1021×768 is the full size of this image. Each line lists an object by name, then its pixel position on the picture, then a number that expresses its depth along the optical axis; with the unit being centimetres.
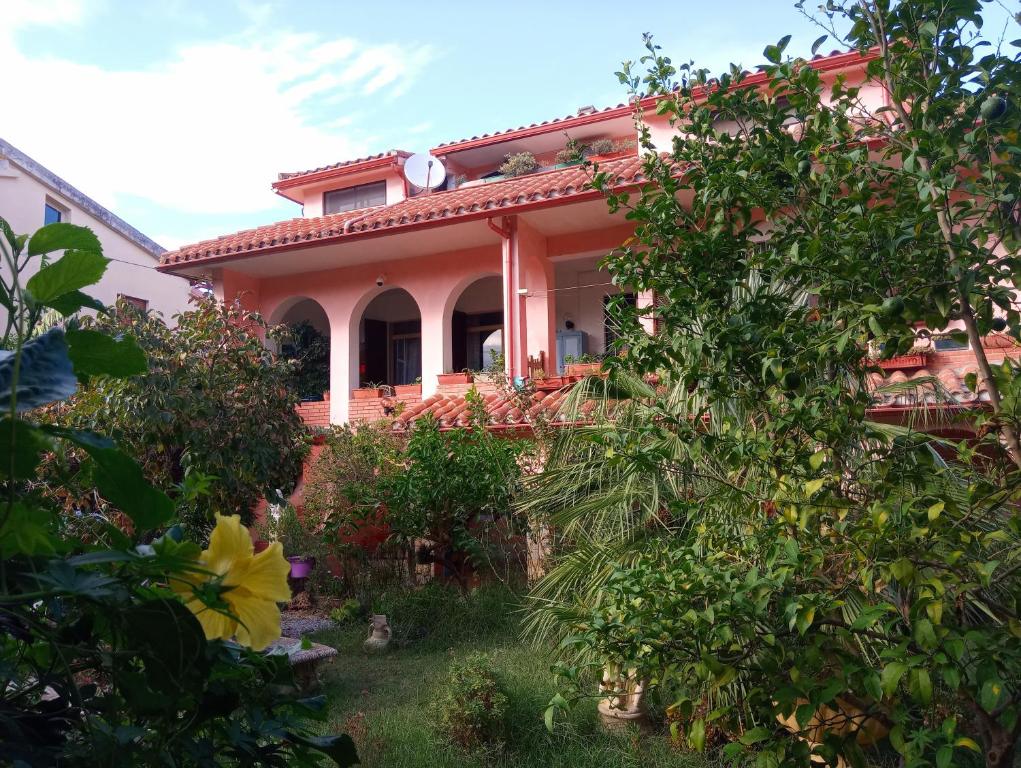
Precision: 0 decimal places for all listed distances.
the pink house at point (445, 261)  1056
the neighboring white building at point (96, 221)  1742
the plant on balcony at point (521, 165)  1345
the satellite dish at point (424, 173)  1380
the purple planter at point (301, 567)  919
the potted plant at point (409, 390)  1180
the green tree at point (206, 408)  692
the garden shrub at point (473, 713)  496
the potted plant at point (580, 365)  996
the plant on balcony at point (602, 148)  1301
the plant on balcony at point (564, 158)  1257
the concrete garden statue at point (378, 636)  773
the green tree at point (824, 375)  225
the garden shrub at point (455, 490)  839
